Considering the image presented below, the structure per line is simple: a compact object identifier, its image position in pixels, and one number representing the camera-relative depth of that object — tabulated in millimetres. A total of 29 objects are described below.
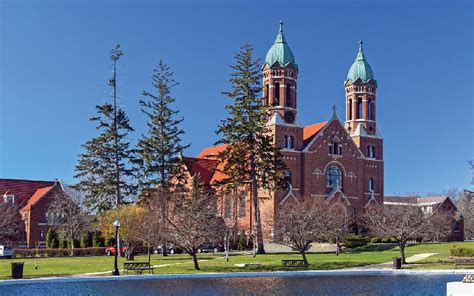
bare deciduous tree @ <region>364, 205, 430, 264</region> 41625
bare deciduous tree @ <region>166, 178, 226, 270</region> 38875
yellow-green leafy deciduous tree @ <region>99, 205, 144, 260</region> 47812
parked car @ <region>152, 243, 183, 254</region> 64062
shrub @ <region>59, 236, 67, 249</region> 63344
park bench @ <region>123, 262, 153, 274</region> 35969
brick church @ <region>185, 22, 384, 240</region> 68812
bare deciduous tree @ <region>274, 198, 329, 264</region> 41250
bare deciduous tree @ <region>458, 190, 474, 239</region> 92250
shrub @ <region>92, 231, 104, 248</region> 61375
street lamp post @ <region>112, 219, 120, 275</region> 35400
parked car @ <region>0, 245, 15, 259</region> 55844
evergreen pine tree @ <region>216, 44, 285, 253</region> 57438
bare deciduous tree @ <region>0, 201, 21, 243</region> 66625
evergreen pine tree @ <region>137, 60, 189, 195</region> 60250
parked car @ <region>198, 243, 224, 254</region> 63506
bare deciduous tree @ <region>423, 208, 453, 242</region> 56856
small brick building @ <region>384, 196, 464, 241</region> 73556
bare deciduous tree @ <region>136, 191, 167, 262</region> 46156
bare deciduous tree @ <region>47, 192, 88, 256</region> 65375
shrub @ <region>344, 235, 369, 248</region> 60188
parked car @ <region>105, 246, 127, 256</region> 58562
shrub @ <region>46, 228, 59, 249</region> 63988
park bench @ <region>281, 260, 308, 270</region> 40062
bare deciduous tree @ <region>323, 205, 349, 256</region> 49781
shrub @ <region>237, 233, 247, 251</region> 64562
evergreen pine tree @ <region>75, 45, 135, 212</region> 56781
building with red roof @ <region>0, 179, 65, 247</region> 73375
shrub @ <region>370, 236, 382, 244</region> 62772
